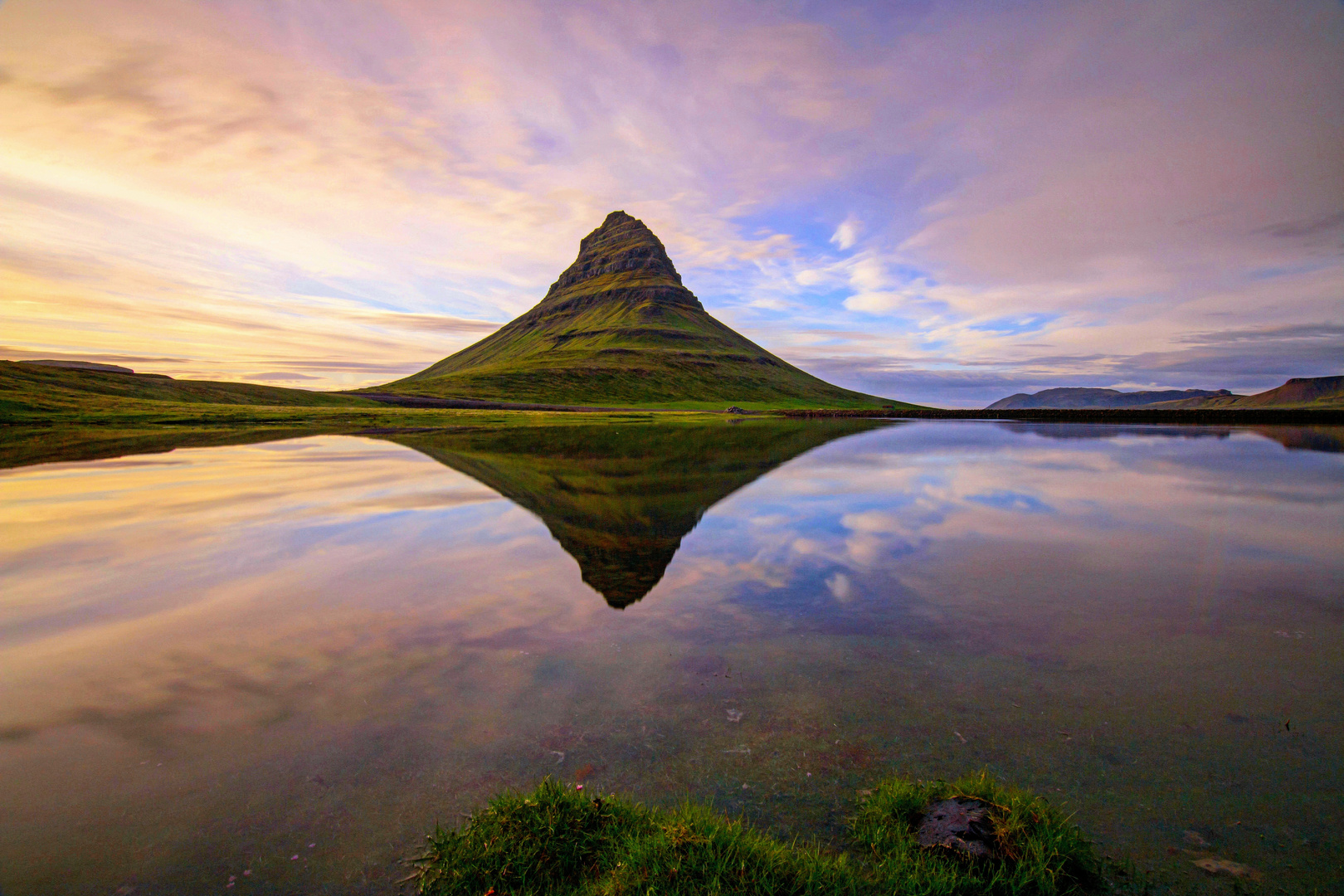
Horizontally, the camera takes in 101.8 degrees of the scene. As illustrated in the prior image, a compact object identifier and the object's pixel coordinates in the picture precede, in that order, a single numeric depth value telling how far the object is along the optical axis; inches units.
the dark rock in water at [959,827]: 196.2
